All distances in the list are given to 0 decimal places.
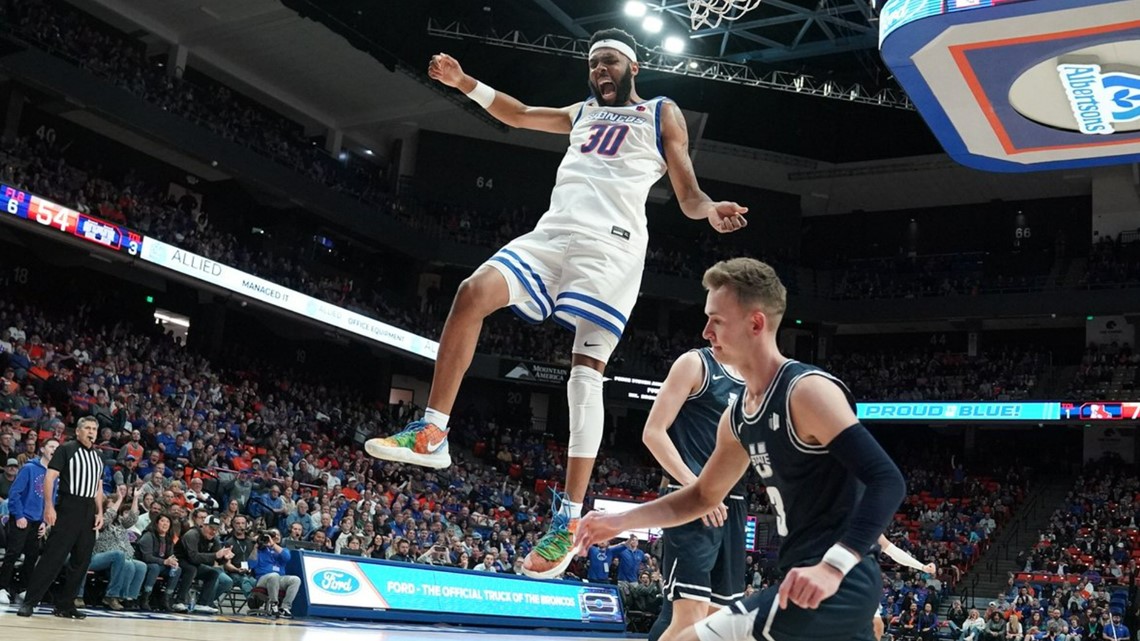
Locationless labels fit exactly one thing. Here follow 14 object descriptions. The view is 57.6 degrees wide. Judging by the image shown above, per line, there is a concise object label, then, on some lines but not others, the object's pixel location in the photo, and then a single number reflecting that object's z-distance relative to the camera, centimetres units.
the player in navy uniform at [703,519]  582
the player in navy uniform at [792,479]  350
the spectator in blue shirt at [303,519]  1792
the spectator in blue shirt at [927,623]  2283
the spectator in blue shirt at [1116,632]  2103
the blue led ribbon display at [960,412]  3431
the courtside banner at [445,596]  1443
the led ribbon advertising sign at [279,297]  2552
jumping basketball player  489
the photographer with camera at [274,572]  1448
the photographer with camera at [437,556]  1922
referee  1036
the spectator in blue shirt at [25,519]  1151
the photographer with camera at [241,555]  1460
